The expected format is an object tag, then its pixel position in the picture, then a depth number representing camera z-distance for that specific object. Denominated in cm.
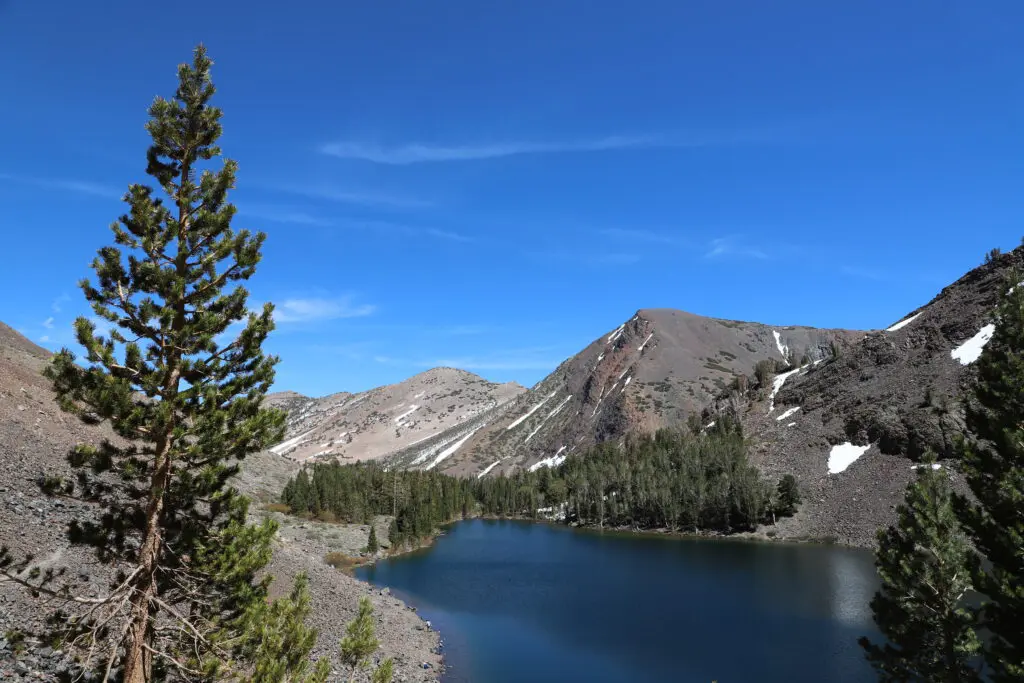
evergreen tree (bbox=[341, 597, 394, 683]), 1977
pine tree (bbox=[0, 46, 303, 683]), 1302
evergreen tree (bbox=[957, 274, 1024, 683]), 1862
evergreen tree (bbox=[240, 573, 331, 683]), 1493
